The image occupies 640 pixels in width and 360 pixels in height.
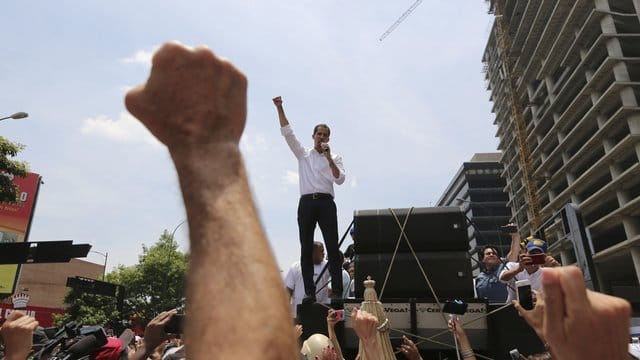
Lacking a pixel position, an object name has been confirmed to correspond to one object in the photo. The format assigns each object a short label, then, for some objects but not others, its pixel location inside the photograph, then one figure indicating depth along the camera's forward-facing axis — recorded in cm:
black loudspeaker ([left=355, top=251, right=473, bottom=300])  430
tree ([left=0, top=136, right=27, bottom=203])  1716
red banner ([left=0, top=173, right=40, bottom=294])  3653
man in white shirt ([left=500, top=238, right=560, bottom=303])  389
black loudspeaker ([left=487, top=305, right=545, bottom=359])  356
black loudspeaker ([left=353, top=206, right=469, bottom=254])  448
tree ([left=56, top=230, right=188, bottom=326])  4509
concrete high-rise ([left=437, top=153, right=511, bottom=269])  9169
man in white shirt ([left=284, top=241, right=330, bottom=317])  539
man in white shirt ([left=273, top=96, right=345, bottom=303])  491
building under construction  3844
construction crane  5653
